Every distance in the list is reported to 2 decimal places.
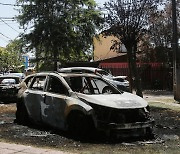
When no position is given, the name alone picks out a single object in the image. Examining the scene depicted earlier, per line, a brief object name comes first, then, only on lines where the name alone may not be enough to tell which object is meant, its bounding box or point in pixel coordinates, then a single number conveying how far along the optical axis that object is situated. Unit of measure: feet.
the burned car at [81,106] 19.95
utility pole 46.66
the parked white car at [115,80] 49.36
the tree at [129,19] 40.15
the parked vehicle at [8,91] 44.54
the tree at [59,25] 63.54
